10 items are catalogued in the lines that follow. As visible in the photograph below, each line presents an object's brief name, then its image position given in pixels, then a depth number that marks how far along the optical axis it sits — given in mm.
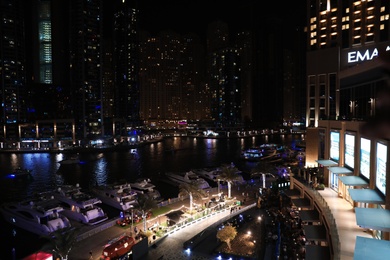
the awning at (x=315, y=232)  17734
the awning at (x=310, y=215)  21047
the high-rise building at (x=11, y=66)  109188
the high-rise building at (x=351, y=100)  13509
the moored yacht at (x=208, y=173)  49231
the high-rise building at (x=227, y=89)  172375
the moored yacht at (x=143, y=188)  37312
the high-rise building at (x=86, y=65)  111812
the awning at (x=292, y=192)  28042
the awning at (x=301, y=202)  25061
